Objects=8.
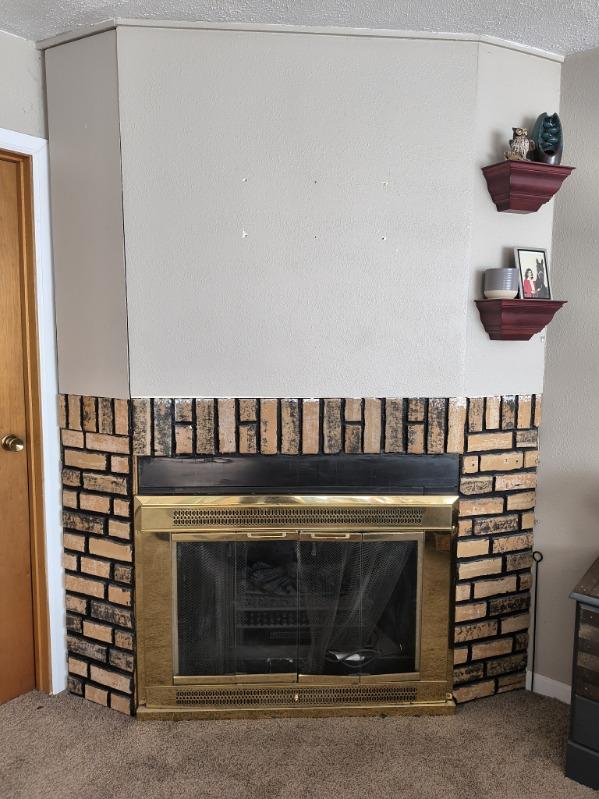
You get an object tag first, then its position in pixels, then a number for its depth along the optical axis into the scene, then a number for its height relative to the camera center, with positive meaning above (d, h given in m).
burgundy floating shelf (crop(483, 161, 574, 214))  2.08 +0.46
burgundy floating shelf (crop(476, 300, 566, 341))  2.12 +0.03
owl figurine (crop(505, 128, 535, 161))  2.11 +0.58
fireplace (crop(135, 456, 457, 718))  2.21 -0.93
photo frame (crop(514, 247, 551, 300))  2.22 +0.18
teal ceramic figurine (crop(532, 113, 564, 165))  2.13 +0.61
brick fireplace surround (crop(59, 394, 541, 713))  2.19 -0.55
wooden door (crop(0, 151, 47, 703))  2.24 -0.43
